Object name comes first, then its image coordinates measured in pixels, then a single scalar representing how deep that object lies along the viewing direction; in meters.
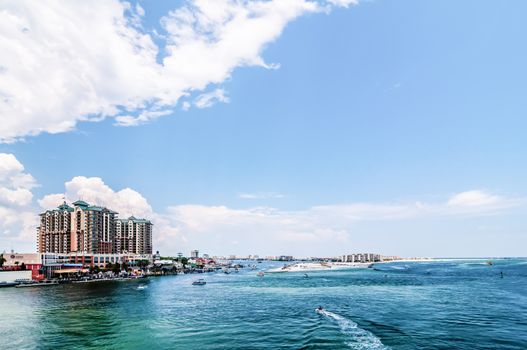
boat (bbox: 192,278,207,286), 140.71
